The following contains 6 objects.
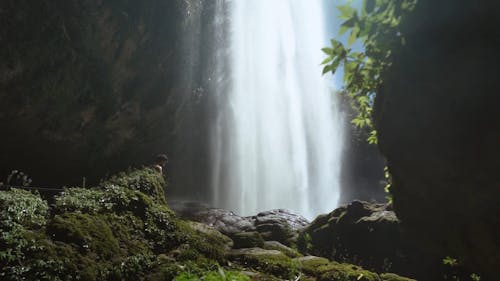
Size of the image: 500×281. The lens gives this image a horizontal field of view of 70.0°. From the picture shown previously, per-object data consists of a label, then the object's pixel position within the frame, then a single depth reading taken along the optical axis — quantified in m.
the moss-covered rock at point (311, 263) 7.04
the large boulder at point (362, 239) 10.53
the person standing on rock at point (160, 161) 12.58
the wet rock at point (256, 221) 13.41
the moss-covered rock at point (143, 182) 9.27
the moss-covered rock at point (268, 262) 6.62
